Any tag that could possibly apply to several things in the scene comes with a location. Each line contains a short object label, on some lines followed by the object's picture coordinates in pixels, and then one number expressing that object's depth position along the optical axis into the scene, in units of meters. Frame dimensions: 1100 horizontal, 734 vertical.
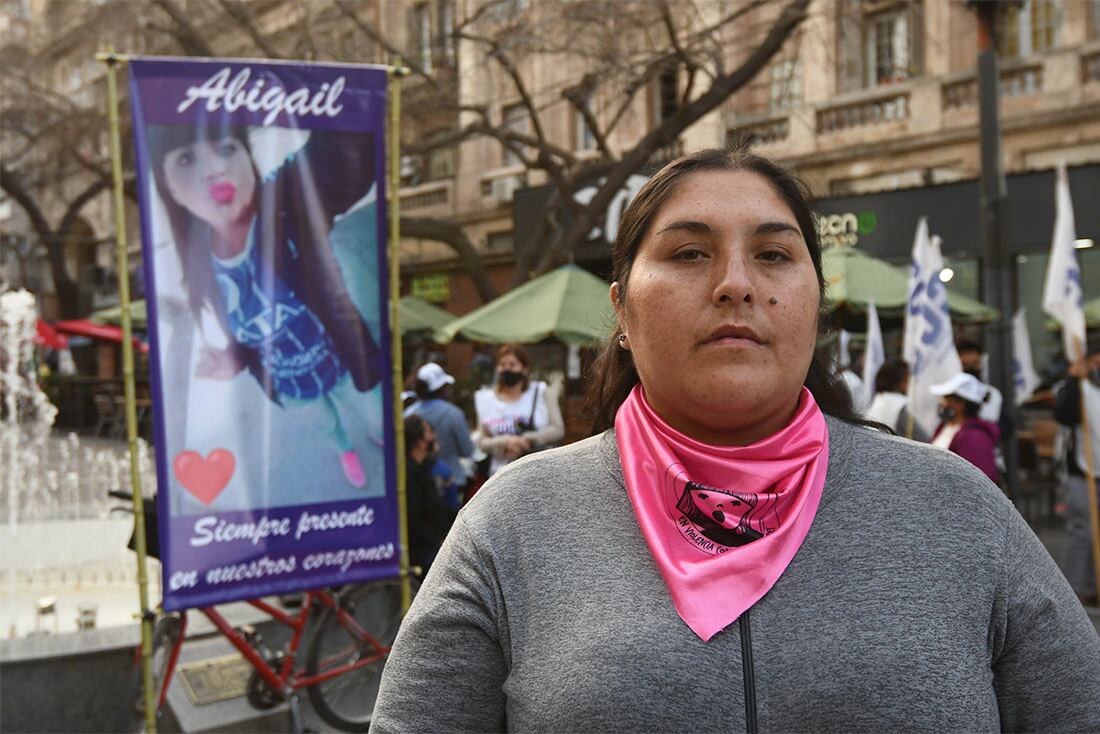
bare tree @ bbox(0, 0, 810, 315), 12.05
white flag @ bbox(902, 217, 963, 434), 7.02
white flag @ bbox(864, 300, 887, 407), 9.46
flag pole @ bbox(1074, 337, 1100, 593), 6.45
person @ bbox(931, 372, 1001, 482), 6.01
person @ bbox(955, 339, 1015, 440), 7.04
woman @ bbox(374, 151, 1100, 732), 1.33
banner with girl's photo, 4.04
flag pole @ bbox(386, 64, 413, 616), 4.46
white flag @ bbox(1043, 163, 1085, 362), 6.77
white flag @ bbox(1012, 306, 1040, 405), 10.74
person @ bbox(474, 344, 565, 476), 7.54
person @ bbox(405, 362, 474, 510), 7.04
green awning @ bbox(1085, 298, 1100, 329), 11.33
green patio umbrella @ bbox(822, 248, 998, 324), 10.19
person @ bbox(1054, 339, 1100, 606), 7.03
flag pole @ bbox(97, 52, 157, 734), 3.93
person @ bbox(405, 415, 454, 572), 5.76
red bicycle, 4.65
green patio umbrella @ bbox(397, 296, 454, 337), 15.10
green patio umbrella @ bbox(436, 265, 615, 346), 9.76
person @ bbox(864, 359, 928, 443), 7.35
